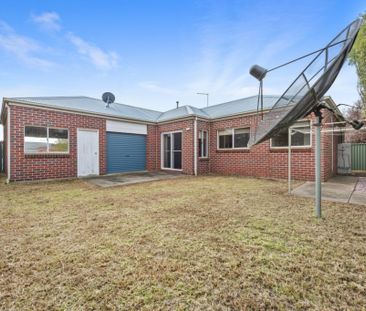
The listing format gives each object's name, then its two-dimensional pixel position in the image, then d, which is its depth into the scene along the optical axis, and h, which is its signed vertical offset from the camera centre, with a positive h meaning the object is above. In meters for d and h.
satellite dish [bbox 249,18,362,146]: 2.64 +1.14
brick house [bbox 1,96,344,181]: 7.45 +0.65
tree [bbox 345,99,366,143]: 12.21 +1.22
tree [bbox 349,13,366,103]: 7.00 +3.91
